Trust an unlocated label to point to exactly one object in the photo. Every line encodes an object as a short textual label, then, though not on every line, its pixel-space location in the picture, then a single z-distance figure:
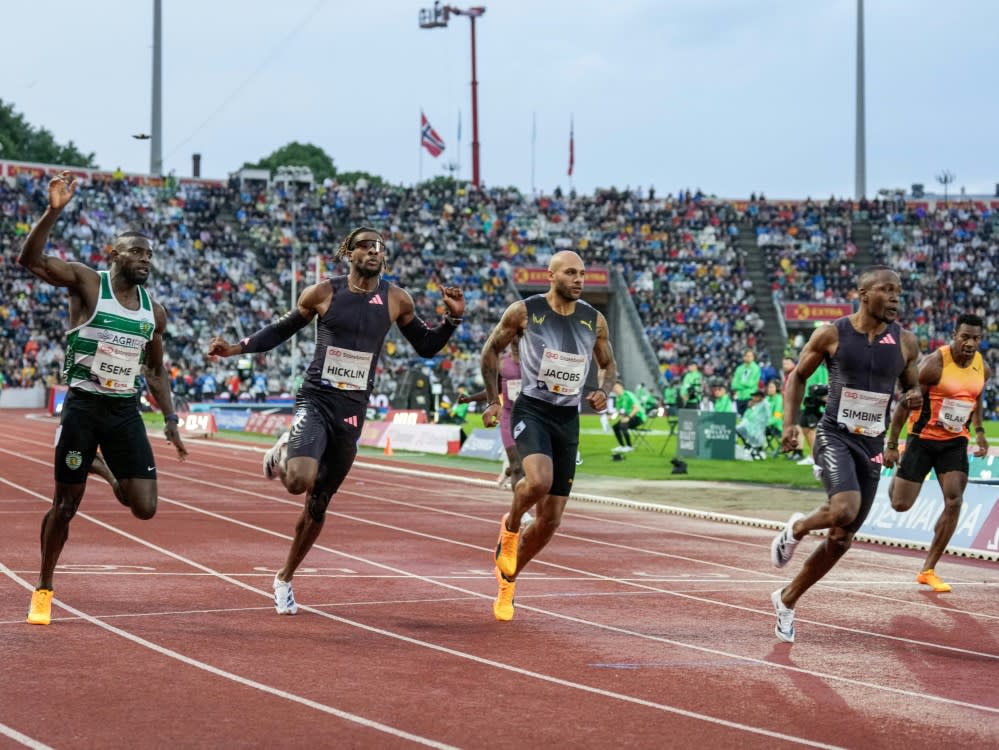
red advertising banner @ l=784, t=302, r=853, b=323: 54.34
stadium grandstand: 50.47
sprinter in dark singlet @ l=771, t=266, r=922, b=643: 8.30
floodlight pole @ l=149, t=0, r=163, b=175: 48.91
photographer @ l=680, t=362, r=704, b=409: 33.50
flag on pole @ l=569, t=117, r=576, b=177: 76.38
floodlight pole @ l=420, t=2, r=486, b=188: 69.88
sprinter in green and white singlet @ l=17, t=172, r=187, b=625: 8.04
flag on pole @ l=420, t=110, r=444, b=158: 66.00
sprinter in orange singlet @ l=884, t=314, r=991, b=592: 11.01
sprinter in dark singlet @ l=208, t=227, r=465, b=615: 8.62
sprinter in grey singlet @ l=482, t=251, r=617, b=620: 8.88
